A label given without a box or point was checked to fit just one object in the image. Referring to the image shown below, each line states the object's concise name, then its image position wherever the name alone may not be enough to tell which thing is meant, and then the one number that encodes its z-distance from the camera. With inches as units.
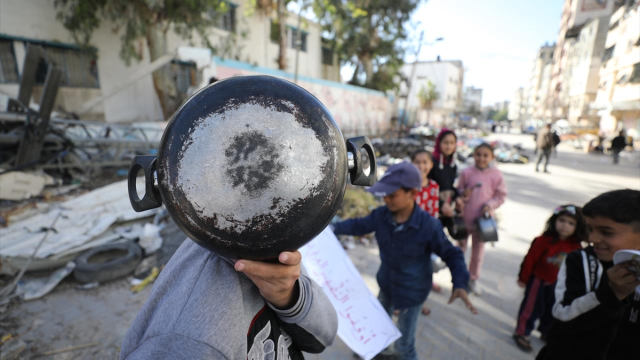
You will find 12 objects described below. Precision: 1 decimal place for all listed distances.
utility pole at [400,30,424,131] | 887.7
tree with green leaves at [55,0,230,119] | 390.0
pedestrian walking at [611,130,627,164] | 565.6
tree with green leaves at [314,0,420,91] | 786.2
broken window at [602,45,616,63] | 1069.1
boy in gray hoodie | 23.6
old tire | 142.3
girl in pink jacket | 137.9
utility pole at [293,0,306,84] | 517.4
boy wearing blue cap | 80.7
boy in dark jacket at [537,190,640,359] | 56.4
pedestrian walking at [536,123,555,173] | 394.7
